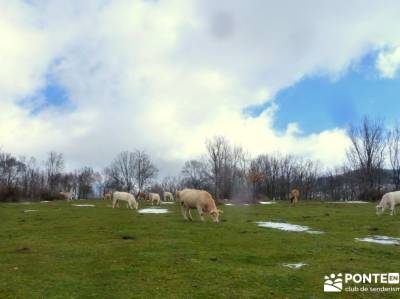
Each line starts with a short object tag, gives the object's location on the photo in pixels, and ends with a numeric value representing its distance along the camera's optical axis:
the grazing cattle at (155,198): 54.84
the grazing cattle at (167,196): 71.68
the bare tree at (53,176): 122.75
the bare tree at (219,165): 101.81
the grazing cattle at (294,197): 59.68
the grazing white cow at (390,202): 32.03
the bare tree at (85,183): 128.50
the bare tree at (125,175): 131.12
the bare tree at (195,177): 119.69
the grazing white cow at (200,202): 26.95
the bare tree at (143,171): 129.88
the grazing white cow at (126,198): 43.83
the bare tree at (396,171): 96.25
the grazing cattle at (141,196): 70.62
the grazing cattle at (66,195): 77.94
